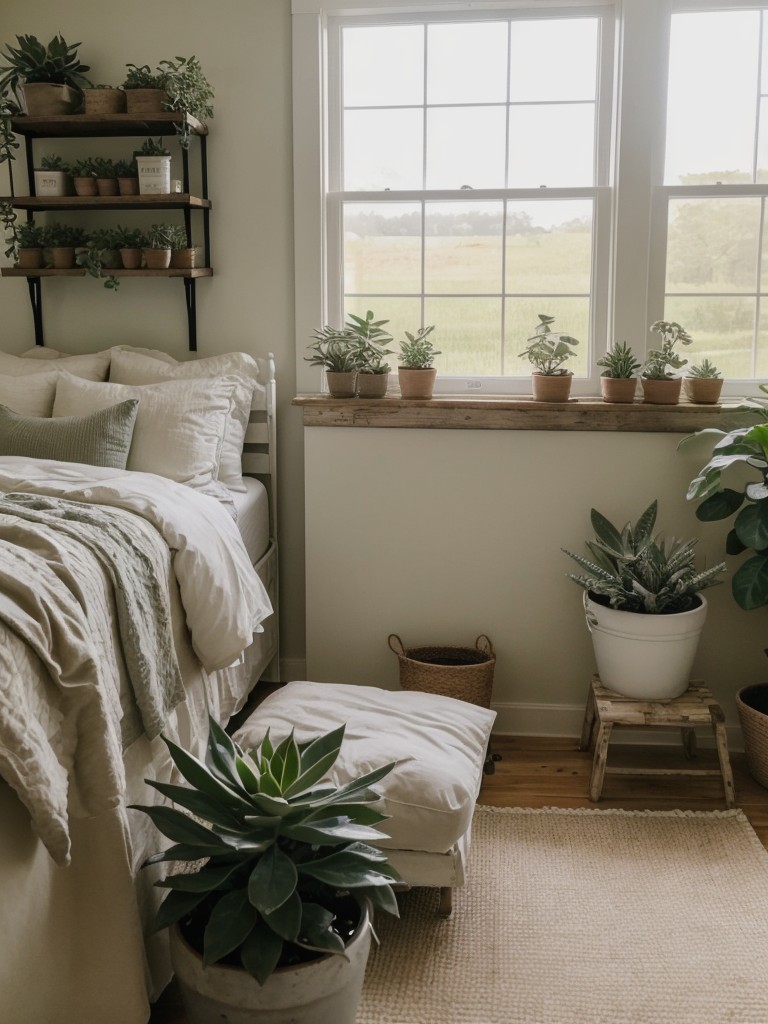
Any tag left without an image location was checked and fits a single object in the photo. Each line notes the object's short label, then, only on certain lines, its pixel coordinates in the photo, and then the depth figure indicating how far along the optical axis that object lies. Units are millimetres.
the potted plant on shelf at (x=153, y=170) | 3318
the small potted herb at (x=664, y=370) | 3156
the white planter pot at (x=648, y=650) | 2885
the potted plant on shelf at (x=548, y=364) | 3209
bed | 1588
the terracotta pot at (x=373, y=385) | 3301
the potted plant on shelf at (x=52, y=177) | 3406
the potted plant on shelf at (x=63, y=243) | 3439
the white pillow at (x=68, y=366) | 3402
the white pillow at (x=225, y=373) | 3340
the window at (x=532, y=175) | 3301
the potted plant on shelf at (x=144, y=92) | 3250
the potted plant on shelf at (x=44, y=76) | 3303
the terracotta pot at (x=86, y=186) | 3387
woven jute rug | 2049
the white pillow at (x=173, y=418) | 3082
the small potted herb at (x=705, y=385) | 3178
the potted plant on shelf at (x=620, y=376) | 3195
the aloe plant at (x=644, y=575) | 2938
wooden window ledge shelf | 3154
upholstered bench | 2221
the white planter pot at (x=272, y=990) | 1623
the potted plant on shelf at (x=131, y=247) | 3400
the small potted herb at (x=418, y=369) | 3285
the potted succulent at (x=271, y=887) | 1619
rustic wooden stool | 2863
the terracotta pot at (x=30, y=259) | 3457
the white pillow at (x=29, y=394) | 3254
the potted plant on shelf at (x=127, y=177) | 3363
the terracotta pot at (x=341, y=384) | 3301
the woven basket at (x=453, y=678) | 3123
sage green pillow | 2932
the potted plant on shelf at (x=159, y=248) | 3348
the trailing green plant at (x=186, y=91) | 3213
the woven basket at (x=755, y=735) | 2932
